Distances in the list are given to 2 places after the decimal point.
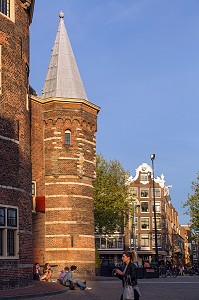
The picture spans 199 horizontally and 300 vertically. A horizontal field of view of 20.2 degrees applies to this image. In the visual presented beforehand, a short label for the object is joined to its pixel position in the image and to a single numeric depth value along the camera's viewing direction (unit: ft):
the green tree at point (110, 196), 192.54
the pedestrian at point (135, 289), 45.07
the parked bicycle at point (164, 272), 161.53
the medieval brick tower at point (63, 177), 119.44
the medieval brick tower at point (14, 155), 80.02
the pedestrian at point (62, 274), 90.48
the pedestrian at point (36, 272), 104.94
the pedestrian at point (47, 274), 98.99
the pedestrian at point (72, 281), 84.69
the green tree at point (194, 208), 195.62
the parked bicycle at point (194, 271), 173.91
